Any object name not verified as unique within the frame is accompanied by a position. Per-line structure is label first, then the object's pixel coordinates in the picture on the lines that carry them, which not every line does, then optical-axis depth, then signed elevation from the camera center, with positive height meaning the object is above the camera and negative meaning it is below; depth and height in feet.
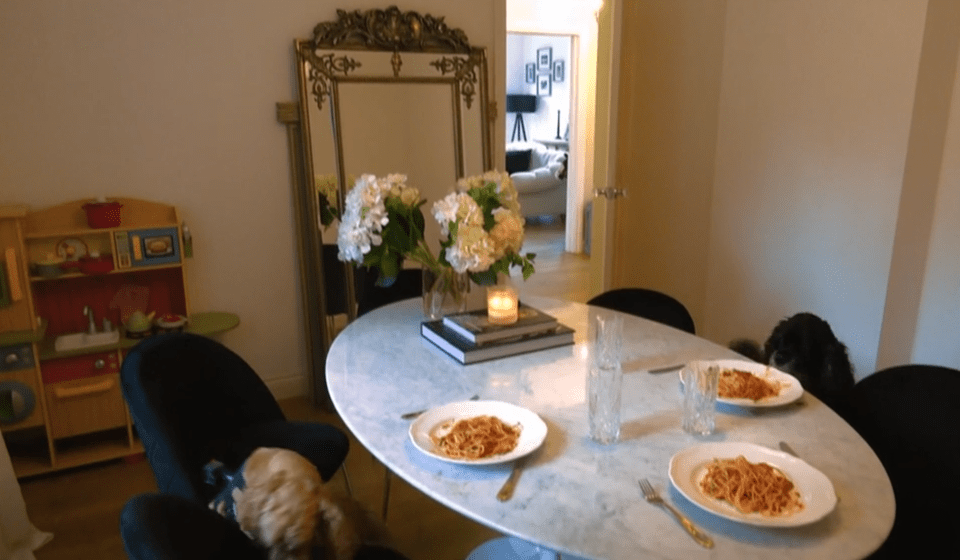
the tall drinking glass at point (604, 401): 4.52 -1.81
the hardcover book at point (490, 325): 6.05 -1.81
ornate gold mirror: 10.37 +0.00
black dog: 6.23 -2.15
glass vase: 6.61 -1.64
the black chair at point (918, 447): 4.68 -2.31
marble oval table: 3.54 -2.06
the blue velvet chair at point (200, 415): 5.08 -2.41
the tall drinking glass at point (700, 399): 4.58 -1.84
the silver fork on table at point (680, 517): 3.50 -2.06
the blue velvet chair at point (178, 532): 3.26 -1.98
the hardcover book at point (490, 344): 5.92 -1.93
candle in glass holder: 6.27 -1.67
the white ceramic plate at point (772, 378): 4.94 -1.99
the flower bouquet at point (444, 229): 5.93 -0.95
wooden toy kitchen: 8.50 -2.54
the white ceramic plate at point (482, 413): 4.31 -2.00
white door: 11.37 -0.56
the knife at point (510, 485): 3.91 -2.07
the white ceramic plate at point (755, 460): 3.61 -2.02
